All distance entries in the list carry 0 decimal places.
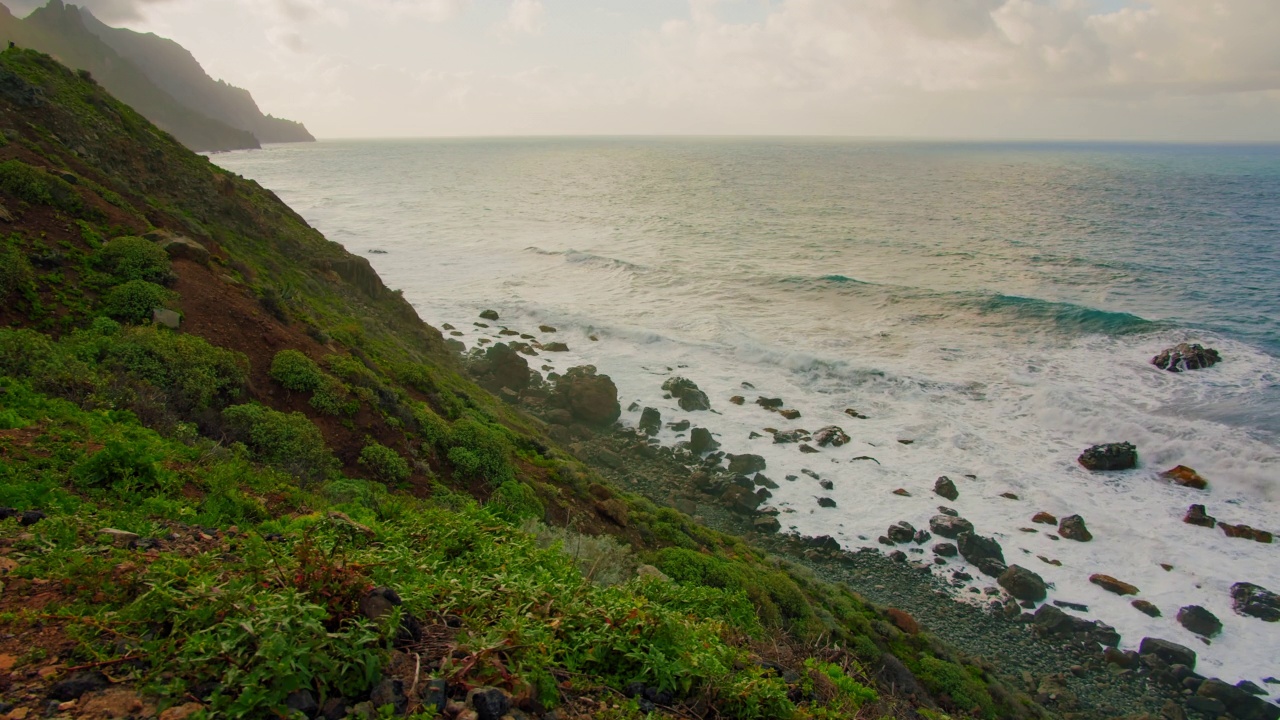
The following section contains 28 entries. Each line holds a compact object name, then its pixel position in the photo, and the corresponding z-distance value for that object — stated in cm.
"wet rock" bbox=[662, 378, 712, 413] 2208
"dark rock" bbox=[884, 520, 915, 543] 1612
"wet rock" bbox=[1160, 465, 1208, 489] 1780
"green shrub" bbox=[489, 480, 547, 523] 933
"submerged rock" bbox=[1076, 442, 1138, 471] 1866
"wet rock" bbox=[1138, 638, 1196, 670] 1276
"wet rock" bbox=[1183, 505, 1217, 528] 1631
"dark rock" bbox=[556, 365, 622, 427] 2094
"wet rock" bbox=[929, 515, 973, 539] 1630
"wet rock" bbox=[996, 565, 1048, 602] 1442
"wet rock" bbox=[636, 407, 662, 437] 2062
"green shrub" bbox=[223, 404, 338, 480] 805
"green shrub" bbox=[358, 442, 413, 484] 919
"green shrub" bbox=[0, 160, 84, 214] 1027
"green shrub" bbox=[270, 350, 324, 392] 987
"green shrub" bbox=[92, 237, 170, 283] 995
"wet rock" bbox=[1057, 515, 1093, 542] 1612
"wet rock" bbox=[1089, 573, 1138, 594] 1455
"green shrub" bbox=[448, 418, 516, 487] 1039
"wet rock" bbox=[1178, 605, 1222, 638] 1348
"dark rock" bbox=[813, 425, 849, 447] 2008
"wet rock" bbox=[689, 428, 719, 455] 1969
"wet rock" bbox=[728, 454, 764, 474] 1862
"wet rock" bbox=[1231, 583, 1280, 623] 1373
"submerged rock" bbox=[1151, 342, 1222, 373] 2459
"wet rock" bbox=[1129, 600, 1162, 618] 1400
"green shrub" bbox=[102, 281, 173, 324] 916
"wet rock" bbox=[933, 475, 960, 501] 1762
